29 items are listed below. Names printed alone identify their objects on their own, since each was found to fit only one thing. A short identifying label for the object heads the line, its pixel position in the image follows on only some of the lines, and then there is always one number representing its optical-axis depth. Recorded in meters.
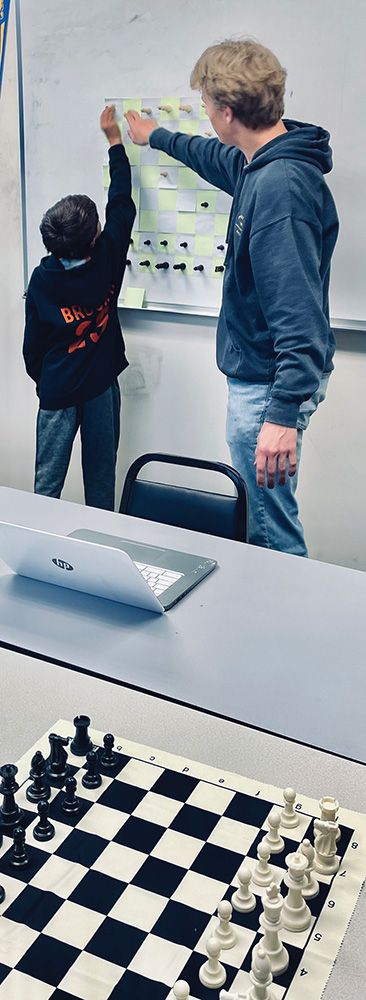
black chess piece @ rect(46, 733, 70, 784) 1.23
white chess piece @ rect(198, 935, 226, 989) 0.91
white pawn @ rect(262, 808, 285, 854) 1.09
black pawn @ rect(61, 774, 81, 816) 1.16
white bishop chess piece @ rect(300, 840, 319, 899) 1.04
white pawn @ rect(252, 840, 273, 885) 1.05
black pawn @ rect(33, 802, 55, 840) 1.12
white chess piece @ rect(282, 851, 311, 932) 1.00
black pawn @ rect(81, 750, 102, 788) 1.21
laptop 1.56
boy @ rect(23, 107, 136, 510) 3.05
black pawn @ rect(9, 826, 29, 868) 1.07
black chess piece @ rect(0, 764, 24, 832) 1.14
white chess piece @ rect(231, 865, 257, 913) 1.01
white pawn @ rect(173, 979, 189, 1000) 0.87
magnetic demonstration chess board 3.09
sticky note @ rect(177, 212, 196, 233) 3.16
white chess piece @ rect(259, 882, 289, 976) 0.94
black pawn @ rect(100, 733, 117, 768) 1.25
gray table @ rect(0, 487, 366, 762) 1.41
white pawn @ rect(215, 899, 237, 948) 0.95
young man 2.36
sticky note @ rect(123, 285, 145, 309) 3.34
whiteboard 2.80
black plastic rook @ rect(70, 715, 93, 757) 1.27
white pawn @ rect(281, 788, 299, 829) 1.14
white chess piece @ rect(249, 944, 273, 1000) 0.89
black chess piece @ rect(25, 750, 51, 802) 1.19
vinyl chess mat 0.93
